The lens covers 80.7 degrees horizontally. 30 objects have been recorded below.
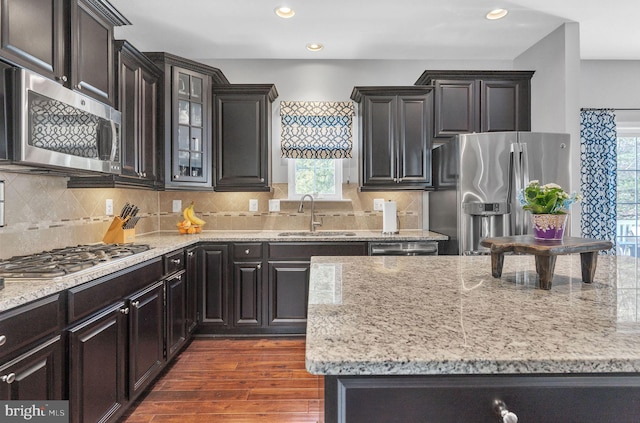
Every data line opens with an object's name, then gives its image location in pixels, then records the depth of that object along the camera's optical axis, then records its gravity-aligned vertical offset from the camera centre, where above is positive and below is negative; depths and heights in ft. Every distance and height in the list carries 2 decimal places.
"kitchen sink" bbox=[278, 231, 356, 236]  12.20 -0.82
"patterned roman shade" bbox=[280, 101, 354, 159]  12.90 +2.58
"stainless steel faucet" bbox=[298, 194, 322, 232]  12.37 -0.12
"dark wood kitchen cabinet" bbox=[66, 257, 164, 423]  5.24 -2.11
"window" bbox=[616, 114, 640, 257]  13.50 +0.42
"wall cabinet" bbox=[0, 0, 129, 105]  5.29 +2.76
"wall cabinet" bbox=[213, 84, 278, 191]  11.85 +2.19
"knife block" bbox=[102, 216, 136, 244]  8.86 -0.59
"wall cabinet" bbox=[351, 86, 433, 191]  12.01 +2.28
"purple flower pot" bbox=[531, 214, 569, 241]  4.44 -0.21
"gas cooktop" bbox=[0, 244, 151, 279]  5.15 -0.84
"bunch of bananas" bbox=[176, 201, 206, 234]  11.75 -0.46
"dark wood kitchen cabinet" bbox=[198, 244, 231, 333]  10.89 -2.36
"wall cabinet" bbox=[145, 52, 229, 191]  10.50 +2.53
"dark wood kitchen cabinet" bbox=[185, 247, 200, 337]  10.04 -2.18
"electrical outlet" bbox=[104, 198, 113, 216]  9.68 +0.05
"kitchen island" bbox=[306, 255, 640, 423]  2.33 -0.95
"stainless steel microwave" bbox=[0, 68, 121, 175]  5.19 +1.29
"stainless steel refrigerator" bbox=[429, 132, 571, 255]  10.21 +0.89
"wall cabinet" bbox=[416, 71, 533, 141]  12.06 +3.38
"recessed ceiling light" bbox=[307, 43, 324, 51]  11.90 +5.19
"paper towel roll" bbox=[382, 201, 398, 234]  11.93 -0.31
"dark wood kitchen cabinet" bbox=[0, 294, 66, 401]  4.06 -1.68
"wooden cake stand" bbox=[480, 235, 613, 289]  4.05 -0.47
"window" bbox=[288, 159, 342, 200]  13.19 +1.07
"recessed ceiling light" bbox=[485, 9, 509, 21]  9.89 +5.17
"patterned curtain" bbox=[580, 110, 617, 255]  12.50 +1.16
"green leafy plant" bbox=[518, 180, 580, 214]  4.49 +0.11
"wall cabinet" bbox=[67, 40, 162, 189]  8.31 +2.16
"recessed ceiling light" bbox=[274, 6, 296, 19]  9.62 +5.12
